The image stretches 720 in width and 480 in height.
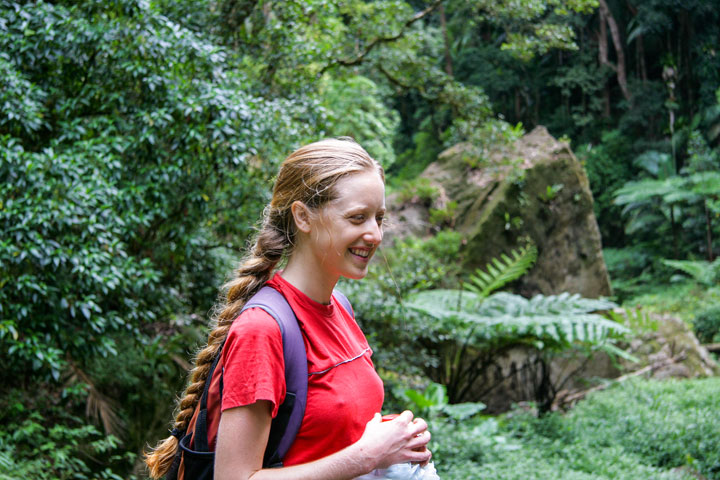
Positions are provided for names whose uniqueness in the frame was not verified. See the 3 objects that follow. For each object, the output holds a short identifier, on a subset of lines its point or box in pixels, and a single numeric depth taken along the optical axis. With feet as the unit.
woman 3.99
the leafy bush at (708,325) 35.73
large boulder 29.55
